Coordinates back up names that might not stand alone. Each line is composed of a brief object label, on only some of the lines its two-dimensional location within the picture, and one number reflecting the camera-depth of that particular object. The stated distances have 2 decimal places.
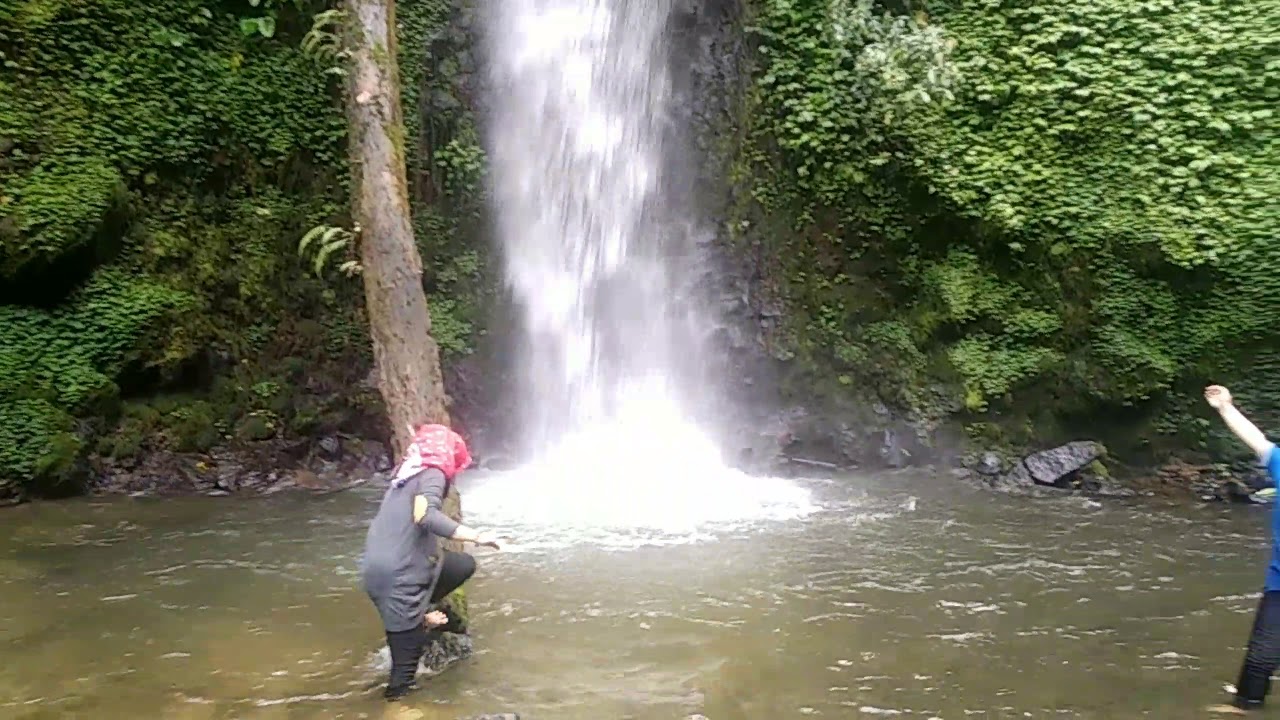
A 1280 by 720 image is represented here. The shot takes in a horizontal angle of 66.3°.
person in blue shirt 4.37
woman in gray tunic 4.52
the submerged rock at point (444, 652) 5.13
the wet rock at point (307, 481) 10.43
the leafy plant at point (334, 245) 5.53
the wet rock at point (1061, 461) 10.23
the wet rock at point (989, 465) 10.70
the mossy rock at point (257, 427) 10.96
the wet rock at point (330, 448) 11.12
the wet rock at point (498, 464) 11.16
